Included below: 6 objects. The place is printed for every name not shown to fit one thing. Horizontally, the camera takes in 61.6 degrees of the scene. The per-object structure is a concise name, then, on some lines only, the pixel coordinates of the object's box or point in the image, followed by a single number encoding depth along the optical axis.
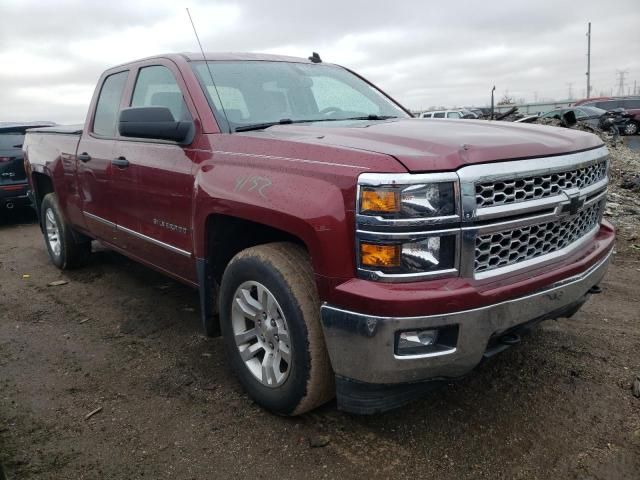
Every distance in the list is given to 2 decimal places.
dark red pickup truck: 2.09
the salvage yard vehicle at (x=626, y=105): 23.64
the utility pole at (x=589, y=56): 54.44
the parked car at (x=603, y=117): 22.05
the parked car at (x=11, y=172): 8.16
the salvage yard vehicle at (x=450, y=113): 20.07
